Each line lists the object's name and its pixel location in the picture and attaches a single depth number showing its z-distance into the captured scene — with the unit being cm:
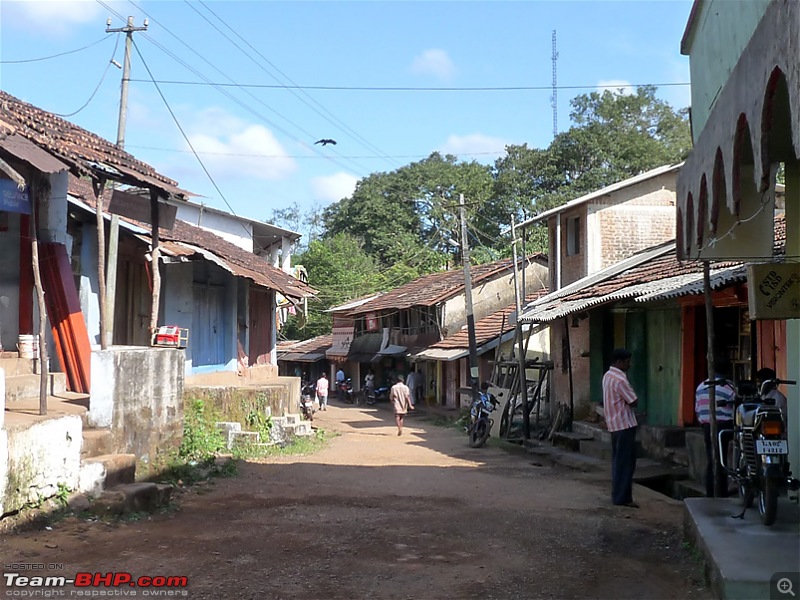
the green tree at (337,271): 4550
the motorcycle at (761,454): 615
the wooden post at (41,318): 824
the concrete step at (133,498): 792
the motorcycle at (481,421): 1927
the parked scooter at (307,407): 2405
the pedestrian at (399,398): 2278
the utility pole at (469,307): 2472
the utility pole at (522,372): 1817
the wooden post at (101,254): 966
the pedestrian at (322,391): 3231
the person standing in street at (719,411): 796
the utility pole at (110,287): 968
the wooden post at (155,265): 1121
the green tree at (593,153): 3856
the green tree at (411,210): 4928
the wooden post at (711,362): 772
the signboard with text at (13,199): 935
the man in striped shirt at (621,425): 922
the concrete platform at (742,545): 483
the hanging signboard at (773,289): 622
